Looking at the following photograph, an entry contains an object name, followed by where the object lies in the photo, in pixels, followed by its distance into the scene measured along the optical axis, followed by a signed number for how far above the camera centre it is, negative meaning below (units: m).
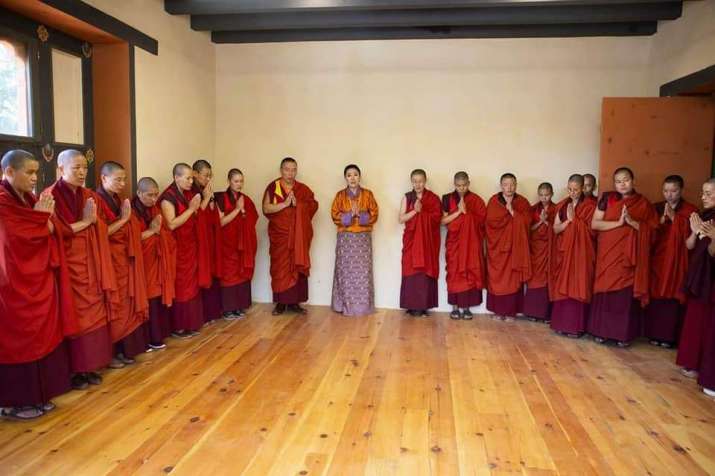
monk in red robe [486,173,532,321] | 5.49 -0.56
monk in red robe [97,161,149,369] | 3.88 -0.60
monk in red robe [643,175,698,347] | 4.50 -0.58
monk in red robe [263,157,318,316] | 5.61 -0.45
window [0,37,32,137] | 3.66 +0.62
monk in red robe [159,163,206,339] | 4.59 -0.54
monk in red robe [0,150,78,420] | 3.03 -0.62
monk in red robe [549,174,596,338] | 4.92 -0.65
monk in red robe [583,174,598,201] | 5.31 +0.10
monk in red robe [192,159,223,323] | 4.98 -0.44
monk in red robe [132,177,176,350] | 4.27 -0.55
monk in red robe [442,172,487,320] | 5.61 -0.54
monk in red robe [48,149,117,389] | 3.46 -0.52
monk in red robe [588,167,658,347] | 4.65 -0.55
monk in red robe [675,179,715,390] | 3.74 -0.67
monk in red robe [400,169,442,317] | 5.65 -0.55
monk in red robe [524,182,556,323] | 5.47 -0.63
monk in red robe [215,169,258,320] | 5.43 -0.57
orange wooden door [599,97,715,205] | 5.11 +0.53
